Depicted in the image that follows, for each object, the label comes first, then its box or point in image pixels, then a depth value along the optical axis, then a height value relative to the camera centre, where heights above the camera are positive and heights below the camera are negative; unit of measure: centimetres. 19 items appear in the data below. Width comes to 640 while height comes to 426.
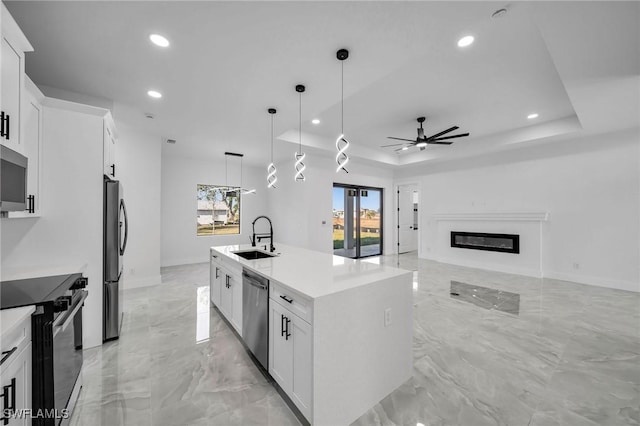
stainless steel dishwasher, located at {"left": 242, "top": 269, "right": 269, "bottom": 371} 202 -87
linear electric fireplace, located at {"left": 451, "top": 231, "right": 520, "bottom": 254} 569 -66
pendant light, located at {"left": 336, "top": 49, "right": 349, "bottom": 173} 236 +156
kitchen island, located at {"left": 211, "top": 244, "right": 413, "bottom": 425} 151 -82
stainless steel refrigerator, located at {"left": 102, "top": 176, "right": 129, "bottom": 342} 263 -46
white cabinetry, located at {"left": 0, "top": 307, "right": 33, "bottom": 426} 106 -69
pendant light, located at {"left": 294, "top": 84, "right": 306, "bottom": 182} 305 +81
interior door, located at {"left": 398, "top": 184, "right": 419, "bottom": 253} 829 +5
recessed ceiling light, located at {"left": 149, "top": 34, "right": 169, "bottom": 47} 218 +160
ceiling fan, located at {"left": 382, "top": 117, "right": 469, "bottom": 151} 434 +135
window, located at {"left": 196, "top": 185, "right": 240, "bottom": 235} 713 +20
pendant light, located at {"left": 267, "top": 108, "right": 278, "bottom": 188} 370 +161
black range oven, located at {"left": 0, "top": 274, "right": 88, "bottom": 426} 130 -74
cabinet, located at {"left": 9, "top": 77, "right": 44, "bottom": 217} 206 +66
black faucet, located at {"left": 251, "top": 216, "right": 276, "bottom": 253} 319 -33
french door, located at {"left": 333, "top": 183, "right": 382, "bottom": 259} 713 -12
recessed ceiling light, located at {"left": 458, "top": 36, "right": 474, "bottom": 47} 236 +170
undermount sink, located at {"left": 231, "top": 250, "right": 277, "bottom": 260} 311 -48
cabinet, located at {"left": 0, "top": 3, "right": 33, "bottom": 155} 159 +95
